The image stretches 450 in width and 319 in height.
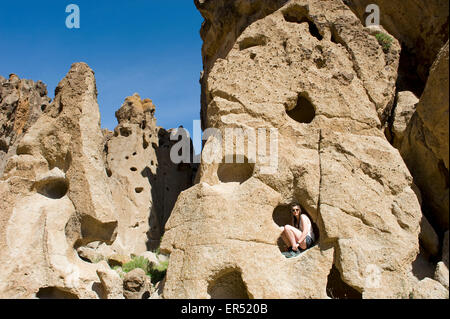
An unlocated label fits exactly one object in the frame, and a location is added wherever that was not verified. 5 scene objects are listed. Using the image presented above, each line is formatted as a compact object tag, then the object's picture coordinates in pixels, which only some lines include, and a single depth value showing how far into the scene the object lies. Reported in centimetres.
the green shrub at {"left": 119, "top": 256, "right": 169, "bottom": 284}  804
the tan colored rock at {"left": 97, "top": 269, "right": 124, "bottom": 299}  645
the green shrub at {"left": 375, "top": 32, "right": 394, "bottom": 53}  793
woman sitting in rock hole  630
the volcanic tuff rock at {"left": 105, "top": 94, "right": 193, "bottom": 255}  1116
